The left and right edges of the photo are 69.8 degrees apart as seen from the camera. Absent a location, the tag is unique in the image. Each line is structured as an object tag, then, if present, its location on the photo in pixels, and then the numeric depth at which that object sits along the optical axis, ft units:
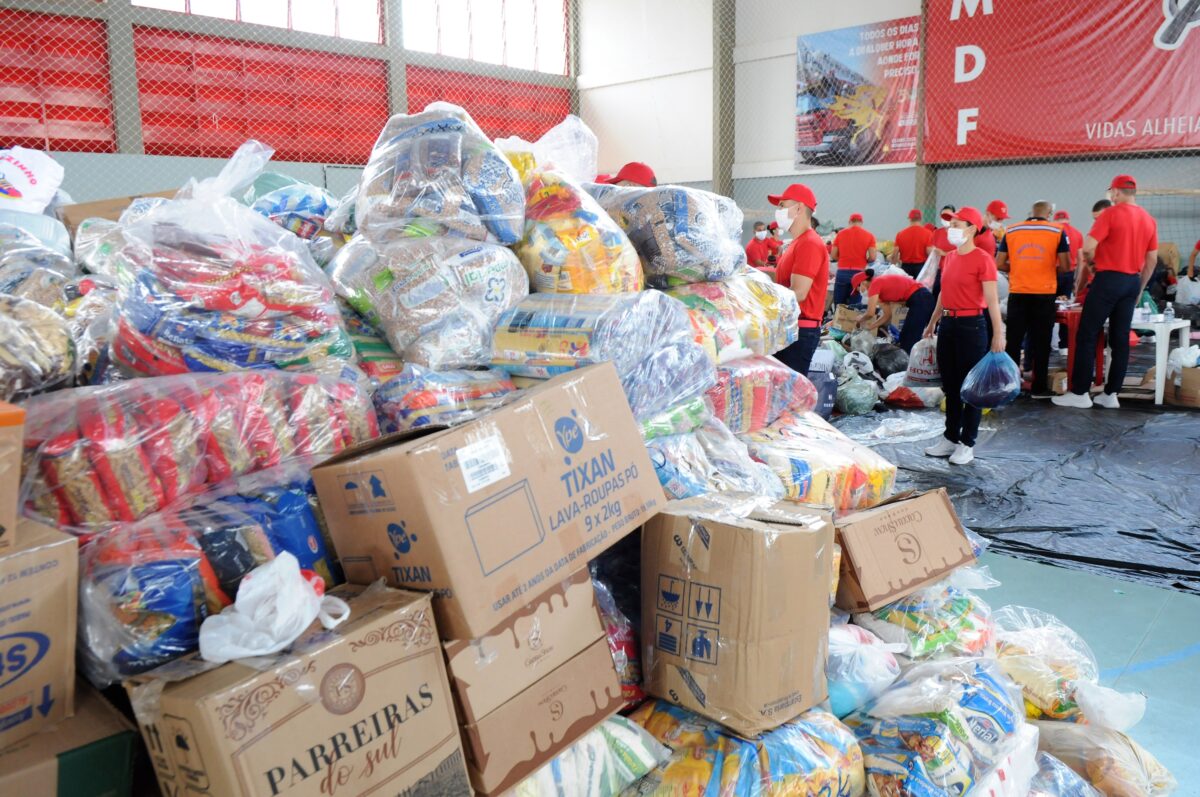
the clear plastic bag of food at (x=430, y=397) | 5.55
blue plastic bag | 14.16
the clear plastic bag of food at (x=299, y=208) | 7.66
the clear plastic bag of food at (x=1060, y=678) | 6.07
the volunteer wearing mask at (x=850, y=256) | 25.43
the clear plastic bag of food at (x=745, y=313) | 7.67
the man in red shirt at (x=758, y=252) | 27.53
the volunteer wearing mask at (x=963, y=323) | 14.08
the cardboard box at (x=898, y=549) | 6.30
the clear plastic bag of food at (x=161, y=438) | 4.16
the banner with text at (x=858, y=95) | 30.94
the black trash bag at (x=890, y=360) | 21.70
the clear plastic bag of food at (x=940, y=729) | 5.07
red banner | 25.48
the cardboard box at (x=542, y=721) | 4.15
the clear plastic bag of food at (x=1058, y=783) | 5.57
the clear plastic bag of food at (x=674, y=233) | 7.54
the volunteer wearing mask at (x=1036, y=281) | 19.17
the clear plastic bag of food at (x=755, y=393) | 7.53
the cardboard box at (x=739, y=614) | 4.82
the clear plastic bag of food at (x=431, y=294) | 6.01
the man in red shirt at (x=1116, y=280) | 17.99
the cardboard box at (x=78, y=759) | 3.40
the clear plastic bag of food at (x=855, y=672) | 5.63
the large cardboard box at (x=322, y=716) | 3.25
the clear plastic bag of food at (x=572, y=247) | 6.68
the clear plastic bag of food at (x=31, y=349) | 4.45
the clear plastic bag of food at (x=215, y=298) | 5.09
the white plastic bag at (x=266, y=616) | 3.52
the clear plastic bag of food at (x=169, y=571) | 3.79
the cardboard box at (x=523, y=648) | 4.13
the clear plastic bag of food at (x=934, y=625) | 6.33
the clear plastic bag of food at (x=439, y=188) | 6.38
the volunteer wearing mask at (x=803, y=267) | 12.46
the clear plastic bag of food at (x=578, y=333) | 5.90
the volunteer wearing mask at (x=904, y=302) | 21.91
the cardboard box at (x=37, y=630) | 3.45
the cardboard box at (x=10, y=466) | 3.46
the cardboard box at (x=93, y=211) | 8.52
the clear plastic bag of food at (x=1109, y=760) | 5.70
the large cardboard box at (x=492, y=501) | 4.00
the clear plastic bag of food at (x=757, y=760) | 4.72
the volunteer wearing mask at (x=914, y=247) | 26.66
